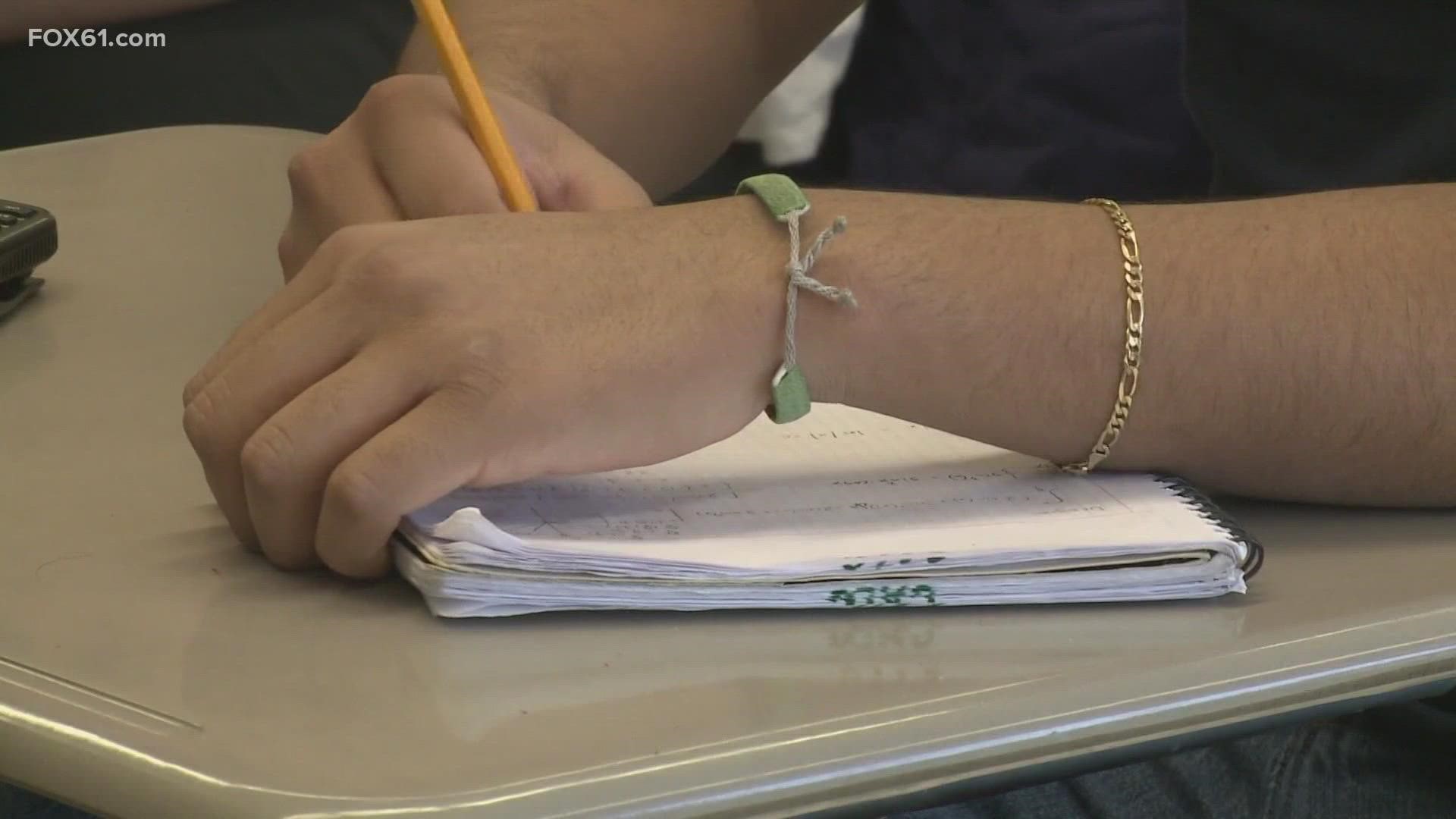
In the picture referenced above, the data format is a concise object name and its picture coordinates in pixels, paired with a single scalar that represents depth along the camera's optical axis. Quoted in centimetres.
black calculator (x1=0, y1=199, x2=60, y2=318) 265
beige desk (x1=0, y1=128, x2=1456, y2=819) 242
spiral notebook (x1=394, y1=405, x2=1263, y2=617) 248
